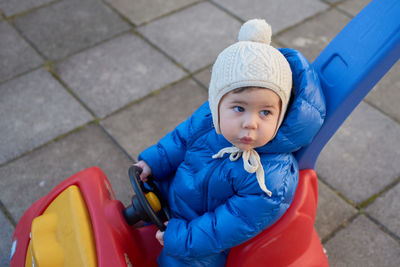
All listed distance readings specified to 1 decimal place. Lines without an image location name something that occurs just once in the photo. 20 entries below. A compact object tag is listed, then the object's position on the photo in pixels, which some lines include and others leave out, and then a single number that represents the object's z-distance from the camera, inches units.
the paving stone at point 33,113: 92.6
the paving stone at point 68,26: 114.9
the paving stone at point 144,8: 124.3
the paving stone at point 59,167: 83.3
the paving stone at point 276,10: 123.8
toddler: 47.1
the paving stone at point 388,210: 80.3
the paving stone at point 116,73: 102.3
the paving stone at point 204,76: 106.4
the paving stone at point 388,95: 100.5
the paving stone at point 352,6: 126.8
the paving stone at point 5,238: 74.2
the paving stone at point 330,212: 80.1
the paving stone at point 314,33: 115.3
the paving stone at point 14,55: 108.1
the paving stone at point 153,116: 93.3
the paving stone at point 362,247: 75.4
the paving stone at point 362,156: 86.4
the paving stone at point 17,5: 124.3
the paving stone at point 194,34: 113.1
